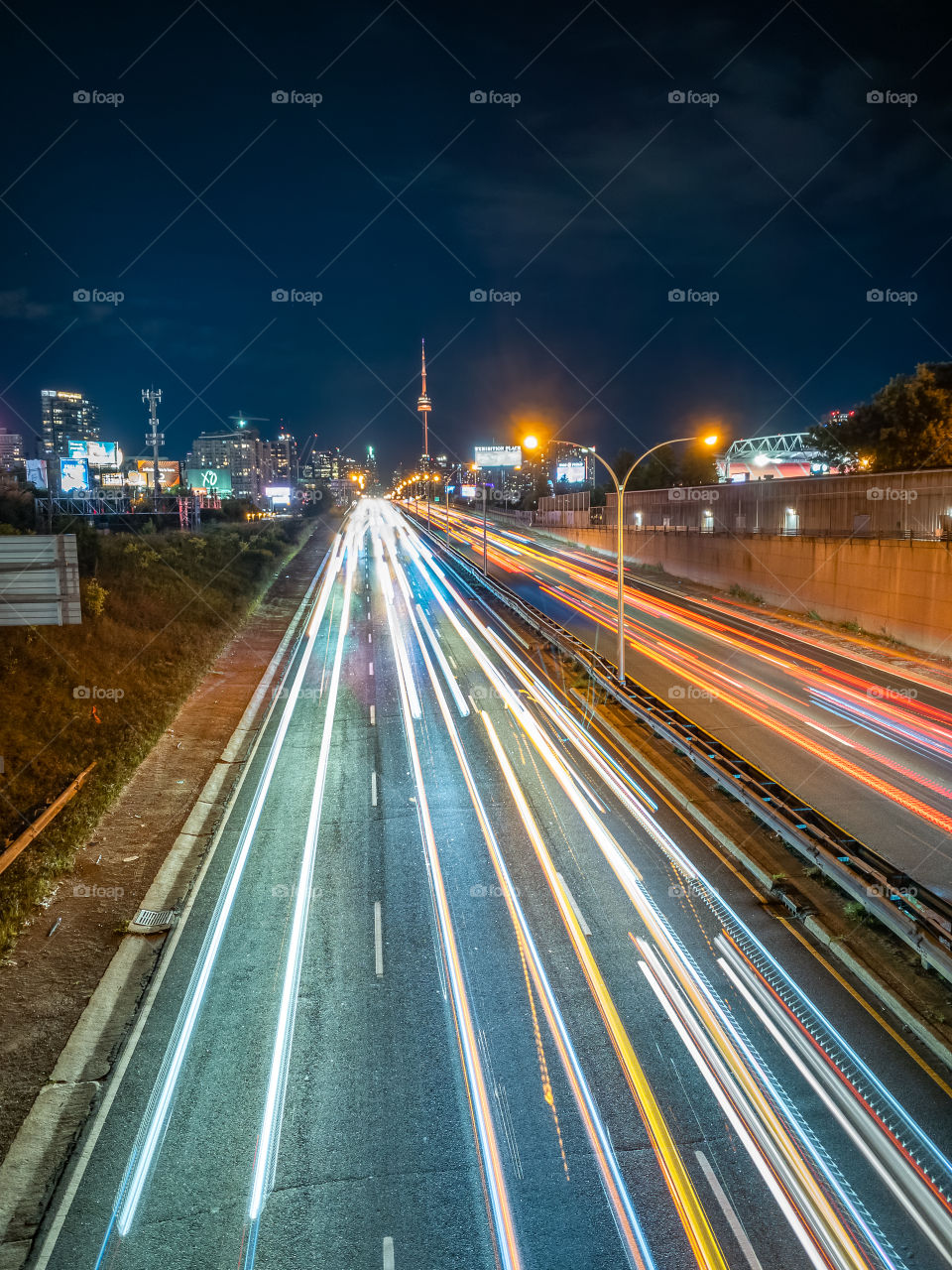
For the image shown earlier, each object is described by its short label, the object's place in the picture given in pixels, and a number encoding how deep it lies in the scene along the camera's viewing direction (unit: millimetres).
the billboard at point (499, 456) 150000
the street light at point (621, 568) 25203
